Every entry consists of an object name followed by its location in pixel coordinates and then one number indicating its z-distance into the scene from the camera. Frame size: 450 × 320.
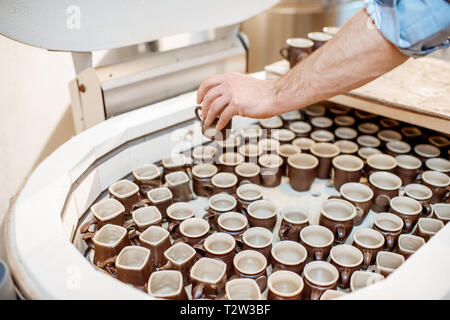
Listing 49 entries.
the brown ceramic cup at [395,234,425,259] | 1.19
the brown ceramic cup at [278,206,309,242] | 1.24
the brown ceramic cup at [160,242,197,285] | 1.09
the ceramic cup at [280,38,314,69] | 1.69
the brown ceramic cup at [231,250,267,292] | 1.06
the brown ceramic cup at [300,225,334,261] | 1.16
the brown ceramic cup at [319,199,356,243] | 1.24
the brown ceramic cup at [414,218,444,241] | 1.22
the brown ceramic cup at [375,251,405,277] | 1.13
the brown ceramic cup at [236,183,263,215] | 1.34
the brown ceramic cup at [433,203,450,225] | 1.29
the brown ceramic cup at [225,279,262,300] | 1.00
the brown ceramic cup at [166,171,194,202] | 1.39
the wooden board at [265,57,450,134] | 1.42
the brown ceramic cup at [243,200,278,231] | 1.27
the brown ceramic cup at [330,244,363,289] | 1.09
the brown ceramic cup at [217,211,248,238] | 1.25
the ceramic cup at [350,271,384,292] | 1.05
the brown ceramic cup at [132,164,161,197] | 1.40
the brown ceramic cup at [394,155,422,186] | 1.49
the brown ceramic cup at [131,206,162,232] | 1.23
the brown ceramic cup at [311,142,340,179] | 1.54
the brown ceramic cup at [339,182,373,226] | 1.33
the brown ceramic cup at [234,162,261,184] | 1.46
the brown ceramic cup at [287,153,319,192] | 1.46
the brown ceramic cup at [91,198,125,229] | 1.22
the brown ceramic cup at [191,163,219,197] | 1.43
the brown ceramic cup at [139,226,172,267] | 1.15
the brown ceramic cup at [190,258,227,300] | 1.01
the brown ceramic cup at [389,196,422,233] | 1.28
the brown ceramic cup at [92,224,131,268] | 1.13
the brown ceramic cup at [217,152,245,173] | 1.51
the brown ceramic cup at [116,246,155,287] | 1.04
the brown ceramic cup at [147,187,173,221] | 1.33
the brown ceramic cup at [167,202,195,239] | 1.27
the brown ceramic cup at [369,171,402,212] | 1.38
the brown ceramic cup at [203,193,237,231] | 1.30
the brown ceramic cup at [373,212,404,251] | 1.21
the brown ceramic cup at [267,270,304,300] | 1.02
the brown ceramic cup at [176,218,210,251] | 1.20
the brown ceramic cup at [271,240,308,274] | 1.10
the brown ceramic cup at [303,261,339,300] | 1.02
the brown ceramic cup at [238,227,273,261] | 1.15
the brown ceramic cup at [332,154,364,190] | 1.46
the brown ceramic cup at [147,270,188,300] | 1.02
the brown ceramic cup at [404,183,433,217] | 1.33
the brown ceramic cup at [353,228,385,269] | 1.15
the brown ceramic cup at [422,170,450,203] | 1.41
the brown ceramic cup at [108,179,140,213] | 1.32
